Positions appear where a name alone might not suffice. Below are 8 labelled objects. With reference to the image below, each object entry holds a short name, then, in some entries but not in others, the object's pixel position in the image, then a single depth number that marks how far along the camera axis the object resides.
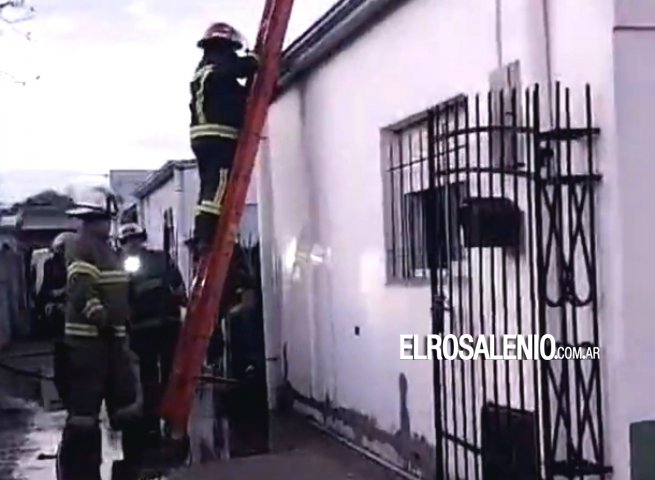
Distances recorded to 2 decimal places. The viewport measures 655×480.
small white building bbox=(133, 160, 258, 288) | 15.48
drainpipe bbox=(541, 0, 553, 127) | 5.44
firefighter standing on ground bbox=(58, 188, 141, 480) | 8.42
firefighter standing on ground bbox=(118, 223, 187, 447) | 10.16
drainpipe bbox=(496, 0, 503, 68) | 5.92
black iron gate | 5.14
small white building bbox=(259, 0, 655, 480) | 4.95
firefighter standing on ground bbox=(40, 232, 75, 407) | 14.60
